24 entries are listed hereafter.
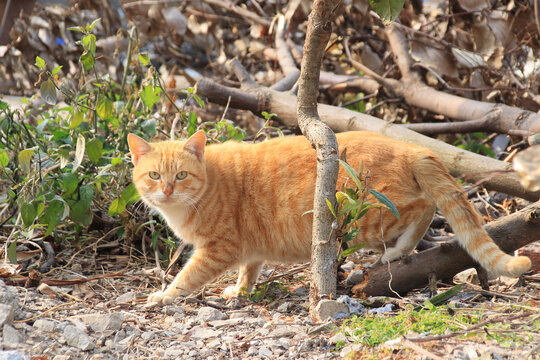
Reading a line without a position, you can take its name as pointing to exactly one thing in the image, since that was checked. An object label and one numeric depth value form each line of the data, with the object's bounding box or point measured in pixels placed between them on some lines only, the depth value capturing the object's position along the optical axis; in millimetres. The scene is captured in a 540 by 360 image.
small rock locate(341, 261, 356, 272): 6682
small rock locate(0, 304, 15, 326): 4246
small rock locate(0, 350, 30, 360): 3717
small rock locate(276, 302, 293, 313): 5201
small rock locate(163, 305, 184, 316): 5301
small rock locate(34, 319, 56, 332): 4469
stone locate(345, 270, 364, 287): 5629
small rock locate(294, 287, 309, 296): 5786
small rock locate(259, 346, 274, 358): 4105
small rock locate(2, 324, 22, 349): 4055
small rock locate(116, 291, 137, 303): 5646
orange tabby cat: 5695
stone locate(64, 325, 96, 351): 4261
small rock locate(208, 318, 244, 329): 4814
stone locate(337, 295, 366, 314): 4633
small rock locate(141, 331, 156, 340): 4605
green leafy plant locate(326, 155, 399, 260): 4480
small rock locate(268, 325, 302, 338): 4408
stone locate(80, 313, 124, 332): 4632
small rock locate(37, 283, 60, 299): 5566
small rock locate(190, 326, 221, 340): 4602
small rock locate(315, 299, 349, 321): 4539
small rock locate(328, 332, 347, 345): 4014
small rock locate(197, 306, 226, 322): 5027
